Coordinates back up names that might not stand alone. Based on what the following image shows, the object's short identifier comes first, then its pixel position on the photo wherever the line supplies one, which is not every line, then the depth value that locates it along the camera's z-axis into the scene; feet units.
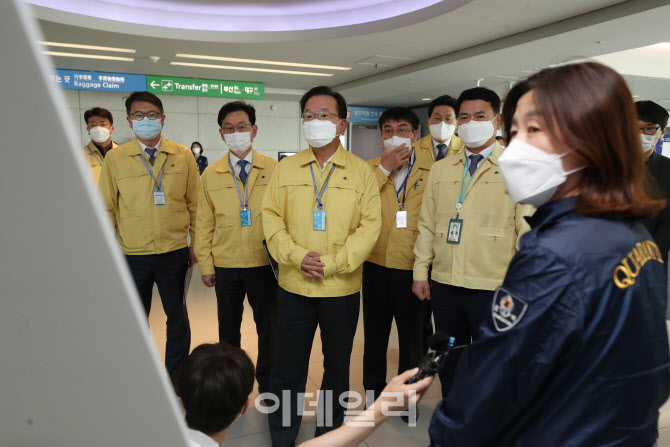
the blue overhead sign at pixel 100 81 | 23.93
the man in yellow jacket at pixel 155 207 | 8.82
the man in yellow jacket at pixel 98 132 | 12.70
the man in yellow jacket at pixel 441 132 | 9.66
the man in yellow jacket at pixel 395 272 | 8.39
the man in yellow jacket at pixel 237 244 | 8.57
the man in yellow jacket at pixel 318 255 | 6.97
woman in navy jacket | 2.36
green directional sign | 26.05
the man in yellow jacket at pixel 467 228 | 6.52
